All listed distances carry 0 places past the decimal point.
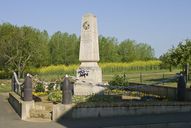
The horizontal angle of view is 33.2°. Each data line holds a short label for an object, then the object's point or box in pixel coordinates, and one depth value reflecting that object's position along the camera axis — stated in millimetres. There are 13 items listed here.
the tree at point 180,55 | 25955
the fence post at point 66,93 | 10971
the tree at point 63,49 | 67177
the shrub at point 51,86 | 18425
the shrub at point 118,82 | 17410
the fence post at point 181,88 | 12497
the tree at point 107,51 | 68950
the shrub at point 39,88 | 18316
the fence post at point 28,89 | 11943
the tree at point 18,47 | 43094
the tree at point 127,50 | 79771
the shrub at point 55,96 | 14230
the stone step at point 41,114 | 11309
